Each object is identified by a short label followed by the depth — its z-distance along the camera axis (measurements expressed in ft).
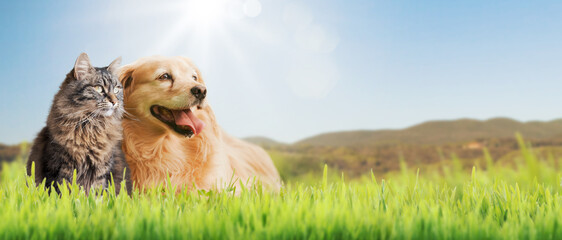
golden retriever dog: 11.32
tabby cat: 10.33
